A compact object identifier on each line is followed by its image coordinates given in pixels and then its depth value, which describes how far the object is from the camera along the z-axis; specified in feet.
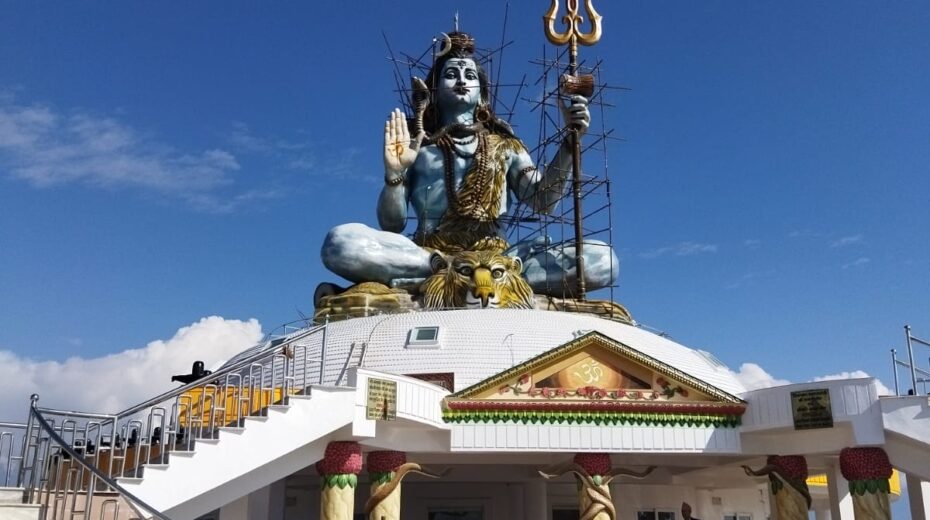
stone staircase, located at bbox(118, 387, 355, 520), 33.63
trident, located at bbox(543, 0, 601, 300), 74.38
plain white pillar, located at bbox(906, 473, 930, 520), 51.11
